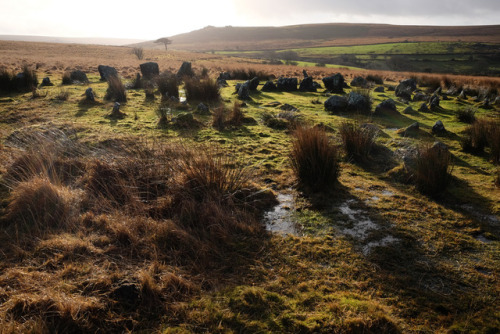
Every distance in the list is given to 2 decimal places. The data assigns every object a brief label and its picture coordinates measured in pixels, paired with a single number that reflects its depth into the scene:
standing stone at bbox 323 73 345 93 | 13.54
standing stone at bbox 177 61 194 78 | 15.43
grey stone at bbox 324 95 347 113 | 9.29
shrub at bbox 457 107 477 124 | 8.33
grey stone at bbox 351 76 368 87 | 15.51
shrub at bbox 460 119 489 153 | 5.72
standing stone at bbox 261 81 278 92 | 13.59
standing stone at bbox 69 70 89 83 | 13.29
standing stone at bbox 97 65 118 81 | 14.49
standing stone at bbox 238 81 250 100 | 10.98
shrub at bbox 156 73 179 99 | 10.44
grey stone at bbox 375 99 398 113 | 9.20
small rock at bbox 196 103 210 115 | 8.66
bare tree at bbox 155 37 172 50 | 70.35
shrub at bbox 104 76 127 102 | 9.80
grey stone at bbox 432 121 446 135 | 7.12
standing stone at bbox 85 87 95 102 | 9.34
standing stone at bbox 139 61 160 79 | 15.58
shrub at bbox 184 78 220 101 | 10.12
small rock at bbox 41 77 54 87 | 11.82
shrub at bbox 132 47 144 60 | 33.17
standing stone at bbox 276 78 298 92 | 13.85
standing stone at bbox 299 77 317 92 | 14.01
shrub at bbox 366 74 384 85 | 18.06
